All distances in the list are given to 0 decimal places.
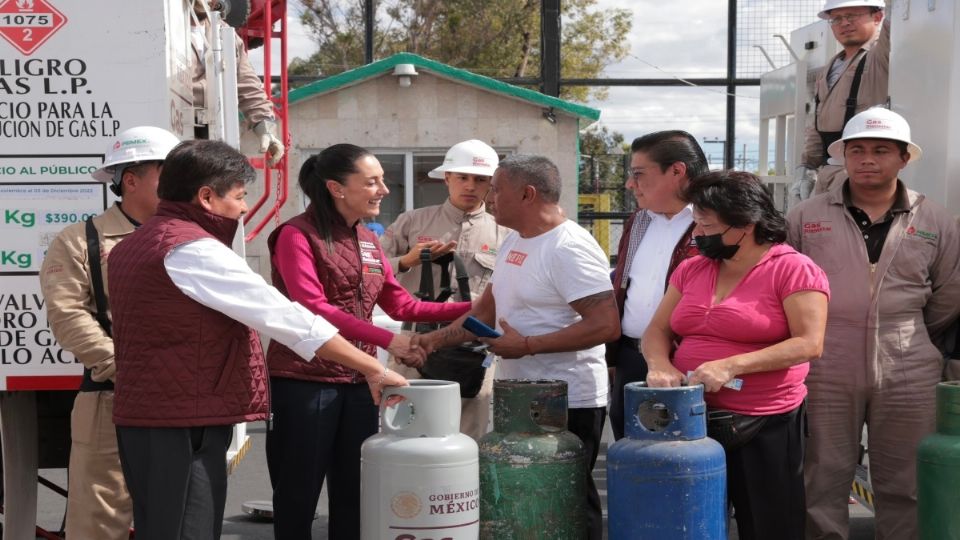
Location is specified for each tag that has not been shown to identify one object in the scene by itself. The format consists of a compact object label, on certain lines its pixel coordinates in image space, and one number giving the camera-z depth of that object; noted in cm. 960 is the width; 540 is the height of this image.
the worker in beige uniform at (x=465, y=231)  603
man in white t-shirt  474
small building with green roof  1459
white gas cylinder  421
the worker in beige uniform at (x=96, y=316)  462
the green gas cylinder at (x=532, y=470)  448
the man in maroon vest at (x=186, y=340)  393
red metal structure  693
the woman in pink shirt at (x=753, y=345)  433
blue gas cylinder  416
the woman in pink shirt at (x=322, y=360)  470
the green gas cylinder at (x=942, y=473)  445
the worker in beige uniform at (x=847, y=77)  631
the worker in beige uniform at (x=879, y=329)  496
